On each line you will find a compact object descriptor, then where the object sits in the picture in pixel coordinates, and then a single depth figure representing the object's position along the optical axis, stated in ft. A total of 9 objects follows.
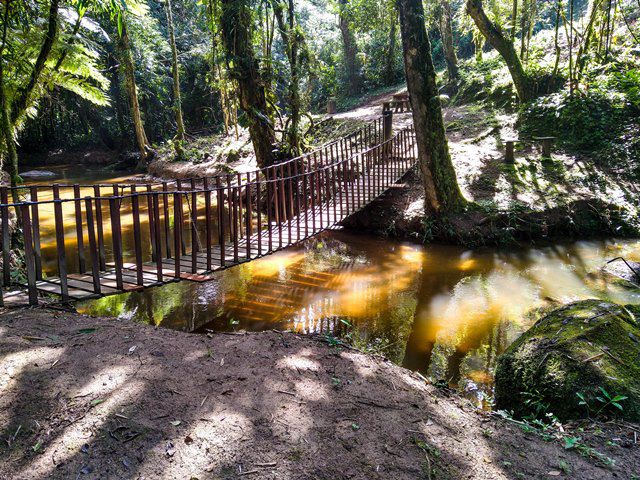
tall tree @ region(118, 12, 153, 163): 55.98
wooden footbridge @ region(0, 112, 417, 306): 14.41
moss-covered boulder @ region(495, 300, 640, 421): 10.77
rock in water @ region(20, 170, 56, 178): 66.90
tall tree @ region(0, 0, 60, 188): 19.25
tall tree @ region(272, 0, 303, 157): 32.15
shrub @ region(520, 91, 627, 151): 36.35
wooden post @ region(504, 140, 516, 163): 34.42
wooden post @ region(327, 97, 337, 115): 64.75
